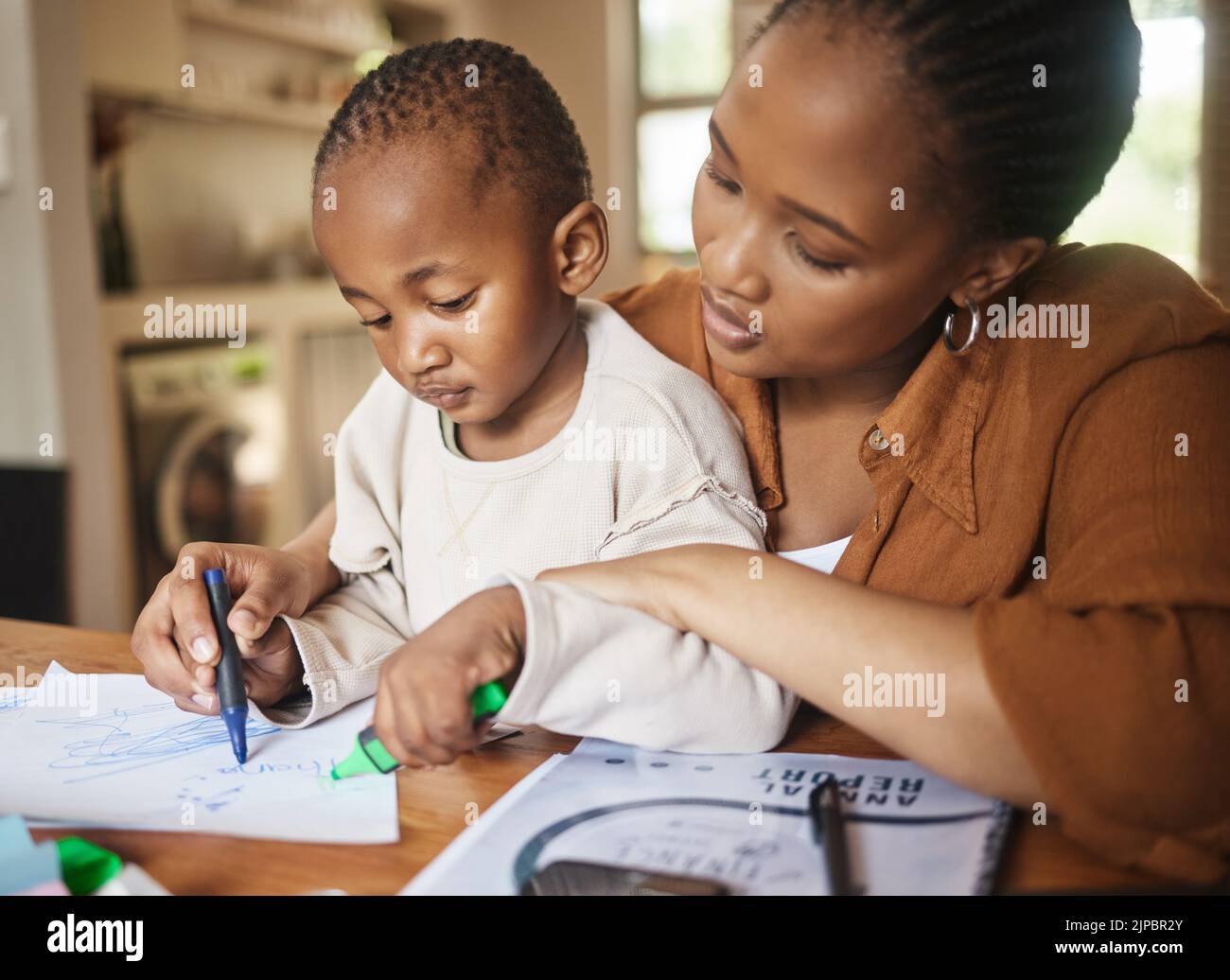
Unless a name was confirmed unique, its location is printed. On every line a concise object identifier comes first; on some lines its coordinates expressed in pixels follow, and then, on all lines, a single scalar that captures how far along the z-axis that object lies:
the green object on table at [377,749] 0.63
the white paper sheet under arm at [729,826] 0.54
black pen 0.53
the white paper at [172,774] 0.62
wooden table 0.56
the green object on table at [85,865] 0.56
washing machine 2.90
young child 0.78
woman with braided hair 0.60
